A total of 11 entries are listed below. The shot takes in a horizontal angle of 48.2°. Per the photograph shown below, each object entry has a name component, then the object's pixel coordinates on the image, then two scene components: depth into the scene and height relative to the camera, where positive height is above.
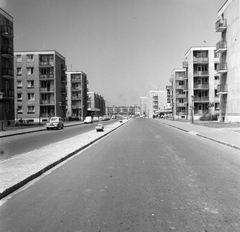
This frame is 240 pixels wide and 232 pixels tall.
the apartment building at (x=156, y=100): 155.62 +6.40
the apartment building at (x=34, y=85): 62.67 +5.99
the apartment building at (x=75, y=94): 88.44 +5.40
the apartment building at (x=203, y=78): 62.47 +7.79
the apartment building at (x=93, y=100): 126.11 +4.98
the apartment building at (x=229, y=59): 35.16 +7.36
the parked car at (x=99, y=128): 24.55 -1.60
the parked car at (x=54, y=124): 31.78 -1.65
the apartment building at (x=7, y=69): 37.94 +5.83
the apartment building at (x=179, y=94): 80.56 +5.14
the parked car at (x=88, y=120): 52.38 -1.89
